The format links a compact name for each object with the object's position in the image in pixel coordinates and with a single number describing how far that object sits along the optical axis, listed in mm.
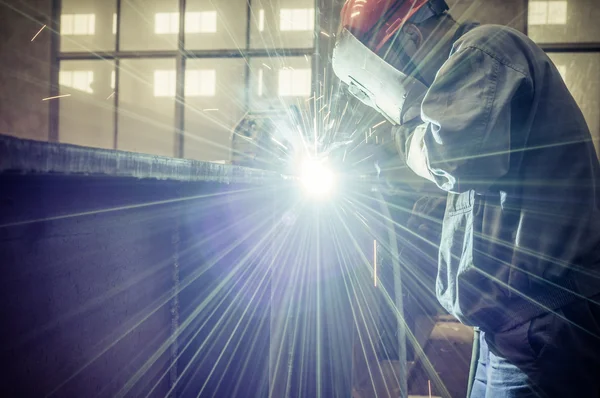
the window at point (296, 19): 4934
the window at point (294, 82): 4910
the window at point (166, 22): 5105
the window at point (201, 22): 5035
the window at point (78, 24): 5473
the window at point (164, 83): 5211
